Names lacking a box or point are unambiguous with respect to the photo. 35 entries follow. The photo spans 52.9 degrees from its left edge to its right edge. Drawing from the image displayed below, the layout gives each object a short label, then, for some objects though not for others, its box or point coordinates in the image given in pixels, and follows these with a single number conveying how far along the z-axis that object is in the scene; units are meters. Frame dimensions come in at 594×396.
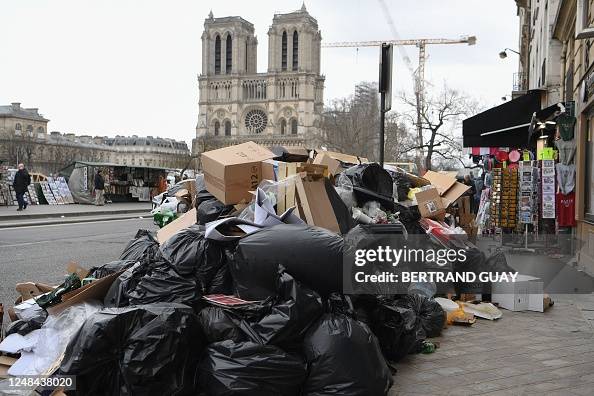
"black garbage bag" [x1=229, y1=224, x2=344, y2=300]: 3.85
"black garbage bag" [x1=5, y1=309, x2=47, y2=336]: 4.14
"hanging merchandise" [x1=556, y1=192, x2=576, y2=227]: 9.87
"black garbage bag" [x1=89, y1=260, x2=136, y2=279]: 4.67
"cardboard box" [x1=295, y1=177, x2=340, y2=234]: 5.14
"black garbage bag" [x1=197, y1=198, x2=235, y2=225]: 5.41
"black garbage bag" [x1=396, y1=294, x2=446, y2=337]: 5.01
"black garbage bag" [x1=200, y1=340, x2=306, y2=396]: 3.28
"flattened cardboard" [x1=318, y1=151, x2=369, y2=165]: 8.21
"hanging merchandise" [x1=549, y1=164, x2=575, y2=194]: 9.74
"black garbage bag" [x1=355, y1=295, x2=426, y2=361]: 4.27
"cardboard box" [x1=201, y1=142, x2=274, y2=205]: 5.55
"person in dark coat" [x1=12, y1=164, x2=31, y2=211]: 19.70
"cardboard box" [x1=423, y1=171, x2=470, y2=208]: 8.75
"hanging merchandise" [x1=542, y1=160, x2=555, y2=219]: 10.30
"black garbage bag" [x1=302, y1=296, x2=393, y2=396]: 3.38
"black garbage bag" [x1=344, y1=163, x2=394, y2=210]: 6.37
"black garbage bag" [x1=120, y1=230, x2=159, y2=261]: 4.76
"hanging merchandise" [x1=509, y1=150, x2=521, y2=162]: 12.45
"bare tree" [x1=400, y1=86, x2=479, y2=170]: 39.31
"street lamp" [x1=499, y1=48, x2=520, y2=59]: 26.22
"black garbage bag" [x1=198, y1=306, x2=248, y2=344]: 3.52
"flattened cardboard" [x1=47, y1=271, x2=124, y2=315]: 4.09
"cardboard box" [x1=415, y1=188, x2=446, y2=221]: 7.36
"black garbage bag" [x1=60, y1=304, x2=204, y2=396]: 3.26
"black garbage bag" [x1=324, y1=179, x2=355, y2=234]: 5.48
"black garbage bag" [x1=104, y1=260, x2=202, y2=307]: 3.91
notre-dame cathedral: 122.19
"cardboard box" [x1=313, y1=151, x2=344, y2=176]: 6.81
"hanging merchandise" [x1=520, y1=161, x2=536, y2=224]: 10.81
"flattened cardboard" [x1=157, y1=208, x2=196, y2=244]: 5.73
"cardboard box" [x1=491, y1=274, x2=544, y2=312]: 6.18
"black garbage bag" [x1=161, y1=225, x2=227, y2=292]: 4.10
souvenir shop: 10.04
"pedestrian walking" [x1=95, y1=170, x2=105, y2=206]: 25.11
